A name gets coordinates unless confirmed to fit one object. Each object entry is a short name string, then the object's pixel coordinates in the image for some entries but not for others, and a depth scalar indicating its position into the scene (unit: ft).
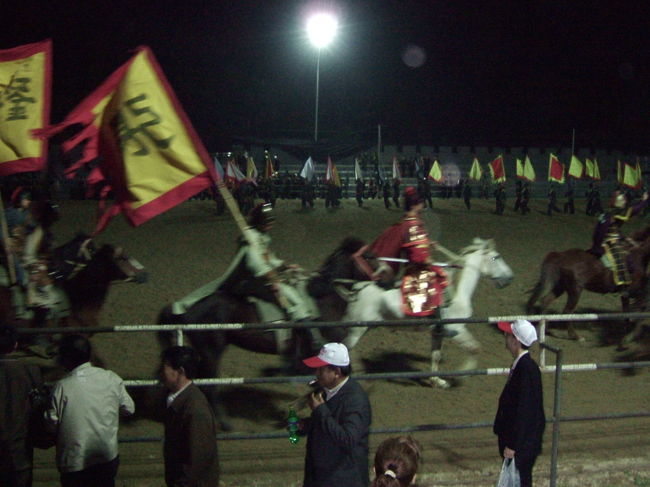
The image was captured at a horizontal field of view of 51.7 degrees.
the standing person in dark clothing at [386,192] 100.48
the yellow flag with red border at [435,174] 112.16
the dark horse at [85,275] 26.94
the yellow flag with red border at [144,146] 18.69
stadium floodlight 103.71
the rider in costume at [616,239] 35.83
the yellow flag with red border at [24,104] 21.93
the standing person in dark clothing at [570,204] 106.52
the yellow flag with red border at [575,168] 109.81
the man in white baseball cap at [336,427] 11.00
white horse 27.07
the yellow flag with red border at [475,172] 115.65
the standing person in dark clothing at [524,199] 100.94
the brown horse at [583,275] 36.35
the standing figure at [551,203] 101.96
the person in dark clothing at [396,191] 104.07
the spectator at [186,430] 11.10
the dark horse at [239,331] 22.80
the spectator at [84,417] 12.21
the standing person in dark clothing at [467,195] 105.09
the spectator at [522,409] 13.42
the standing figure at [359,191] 103.91
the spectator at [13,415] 12.01
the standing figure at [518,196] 101.45
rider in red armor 26.71
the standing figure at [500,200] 99.14
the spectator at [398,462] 9.27
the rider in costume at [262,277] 23.18
